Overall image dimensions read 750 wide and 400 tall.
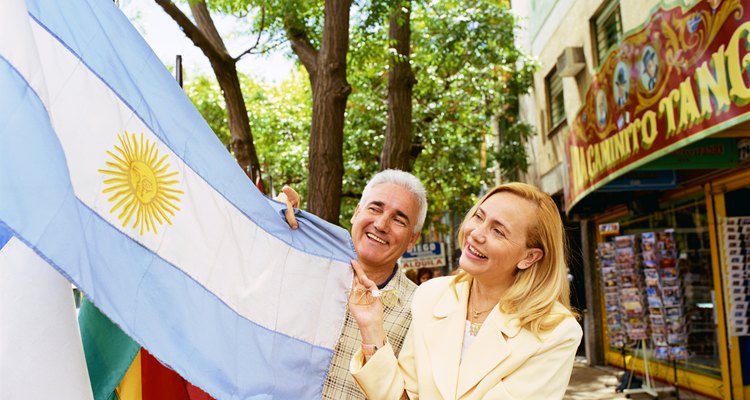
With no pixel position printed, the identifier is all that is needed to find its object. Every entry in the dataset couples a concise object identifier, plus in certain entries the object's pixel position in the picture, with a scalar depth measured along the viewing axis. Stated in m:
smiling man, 3.25
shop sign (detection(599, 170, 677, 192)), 9.86
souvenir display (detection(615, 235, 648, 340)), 10.55
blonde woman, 2.79
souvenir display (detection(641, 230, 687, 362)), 9.88
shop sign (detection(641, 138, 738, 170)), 8.37
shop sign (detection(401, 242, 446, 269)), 17.53
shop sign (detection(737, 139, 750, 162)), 8.14
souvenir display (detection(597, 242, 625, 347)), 11.28
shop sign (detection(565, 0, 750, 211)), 5.33
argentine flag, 1.89
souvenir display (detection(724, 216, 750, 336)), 8.74
